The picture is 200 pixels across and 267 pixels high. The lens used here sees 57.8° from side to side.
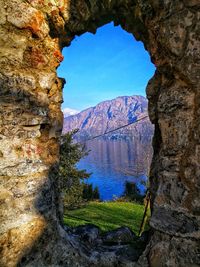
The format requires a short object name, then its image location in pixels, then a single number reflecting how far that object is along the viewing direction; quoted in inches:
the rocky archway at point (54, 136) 69.2
